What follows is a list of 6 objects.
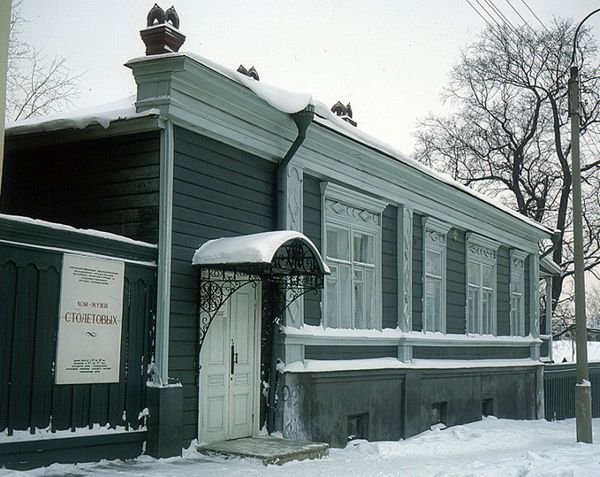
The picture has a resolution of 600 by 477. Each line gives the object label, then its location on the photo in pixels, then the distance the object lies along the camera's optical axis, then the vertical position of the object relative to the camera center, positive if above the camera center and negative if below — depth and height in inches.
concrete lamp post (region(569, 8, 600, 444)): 512.1 +23.9
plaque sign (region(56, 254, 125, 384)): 296.5 +10.3
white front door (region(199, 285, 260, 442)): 369.1 -9.5
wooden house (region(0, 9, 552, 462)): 312.2 +41.2
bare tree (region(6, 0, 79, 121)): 992.9 +299.1
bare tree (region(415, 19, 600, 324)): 1247.5 +358.0
